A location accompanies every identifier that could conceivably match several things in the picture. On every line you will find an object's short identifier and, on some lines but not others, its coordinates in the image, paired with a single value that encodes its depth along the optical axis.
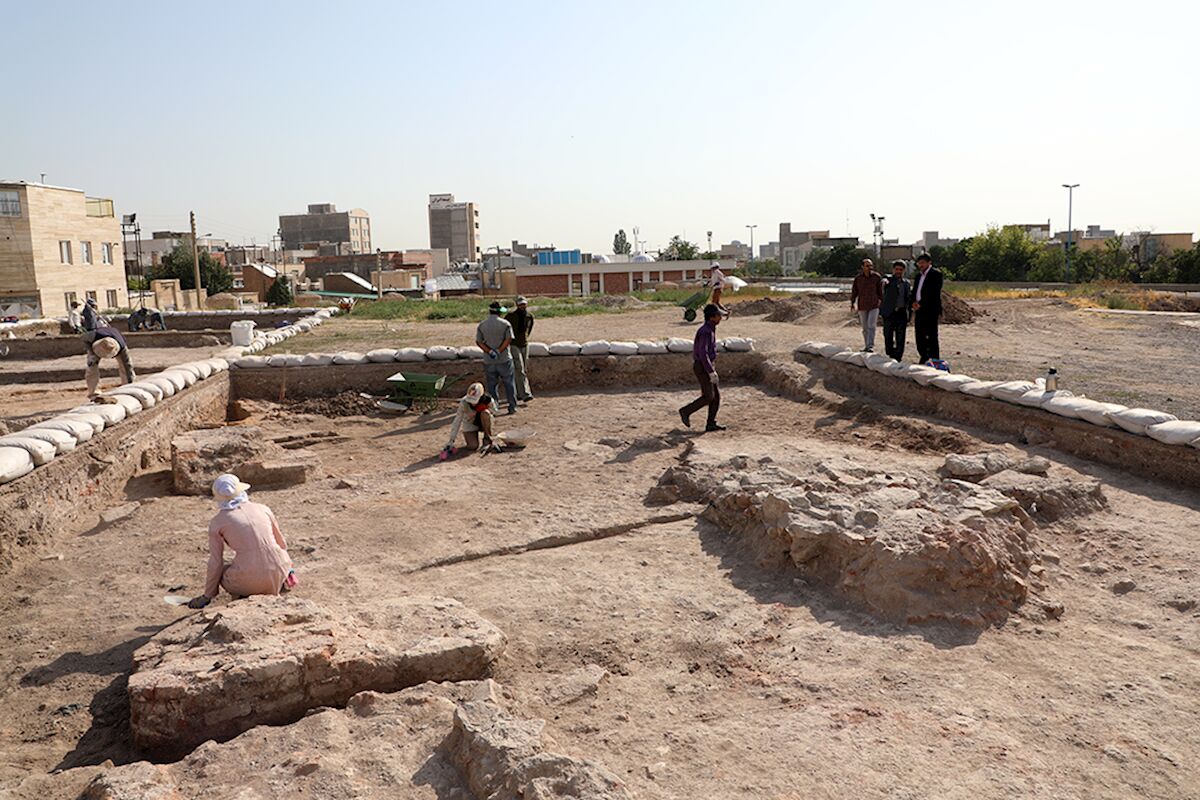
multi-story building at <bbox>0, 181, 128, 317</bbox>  33.88
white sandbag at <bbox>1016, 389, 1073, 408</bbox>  8.16
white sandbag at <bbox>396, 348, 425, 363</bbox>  12.94
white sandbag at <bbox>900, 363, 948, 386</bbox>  9.92
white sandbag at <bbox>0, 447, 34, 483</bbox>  6.18
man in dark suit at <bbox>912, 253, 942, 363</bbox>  10.24
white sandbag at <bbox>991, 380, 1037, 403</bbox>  8.58
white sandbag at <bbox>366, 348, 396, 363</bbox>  12.87
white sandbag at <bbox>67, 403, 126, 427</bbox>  8.05
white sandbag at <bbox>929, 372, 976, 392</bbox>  9.45
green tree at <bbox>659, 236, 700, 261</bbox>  71.75
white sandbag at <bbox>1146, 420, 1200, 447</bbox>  6.48
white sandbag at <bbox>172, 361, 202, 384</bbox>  10.99
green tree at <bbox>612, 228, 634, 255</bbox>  97.62
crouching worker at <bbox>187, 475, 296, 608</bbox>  4.89
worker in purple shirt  9.34
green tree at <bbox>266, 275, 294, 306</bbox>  40.57
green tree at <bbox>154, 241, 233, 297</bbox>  52.28
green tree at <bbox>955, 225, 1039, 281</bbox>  47.22
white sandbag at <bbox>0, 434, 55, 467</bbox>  6.57
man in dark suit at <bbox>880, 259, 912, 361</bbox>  11.35
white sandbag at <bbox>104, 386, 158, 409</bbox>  9.05
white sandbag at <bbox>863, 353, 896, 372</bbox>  10.88
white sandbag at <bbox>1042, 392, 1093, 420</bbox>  7.72
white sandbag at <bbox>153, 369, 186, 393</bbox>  10.26
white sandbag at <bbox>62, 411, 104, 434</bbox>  7.67
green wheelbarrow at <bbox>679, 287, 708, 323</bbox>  21.06
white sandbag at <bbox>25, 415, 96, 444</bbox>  7.22
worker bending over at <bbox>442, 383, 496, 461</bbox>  9.07
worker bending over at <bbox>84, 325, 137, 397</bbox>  11.03
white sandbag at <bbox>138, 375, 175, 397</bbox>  9.88
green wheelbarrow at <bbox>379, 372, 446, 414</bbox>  11.46
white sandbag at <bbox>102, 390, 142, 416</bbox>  8.61
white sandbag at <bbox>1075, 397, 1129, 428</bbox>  7.32
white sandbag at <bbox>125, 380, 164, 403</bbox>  9.49
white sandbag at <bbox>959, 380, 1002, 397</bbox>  8.99
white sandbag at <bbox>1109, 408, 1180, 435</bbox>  6.93
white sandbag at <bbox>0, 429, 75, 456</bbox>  6.92
